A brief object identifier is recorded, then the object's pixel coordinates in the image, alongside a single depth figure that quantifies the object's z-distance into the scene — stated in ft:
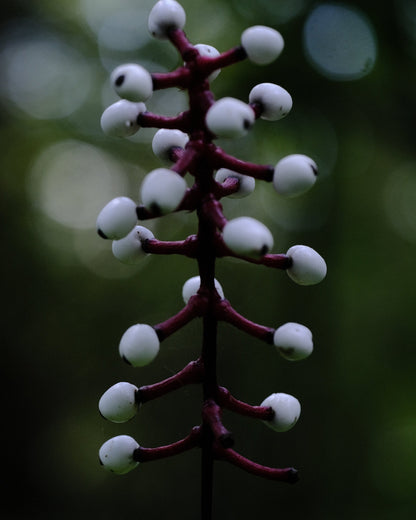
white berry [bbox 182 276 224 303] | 1.18
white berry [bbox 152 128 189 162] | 1.13
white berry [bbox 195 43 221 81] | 1.07
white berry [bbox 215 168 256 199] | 1.13
